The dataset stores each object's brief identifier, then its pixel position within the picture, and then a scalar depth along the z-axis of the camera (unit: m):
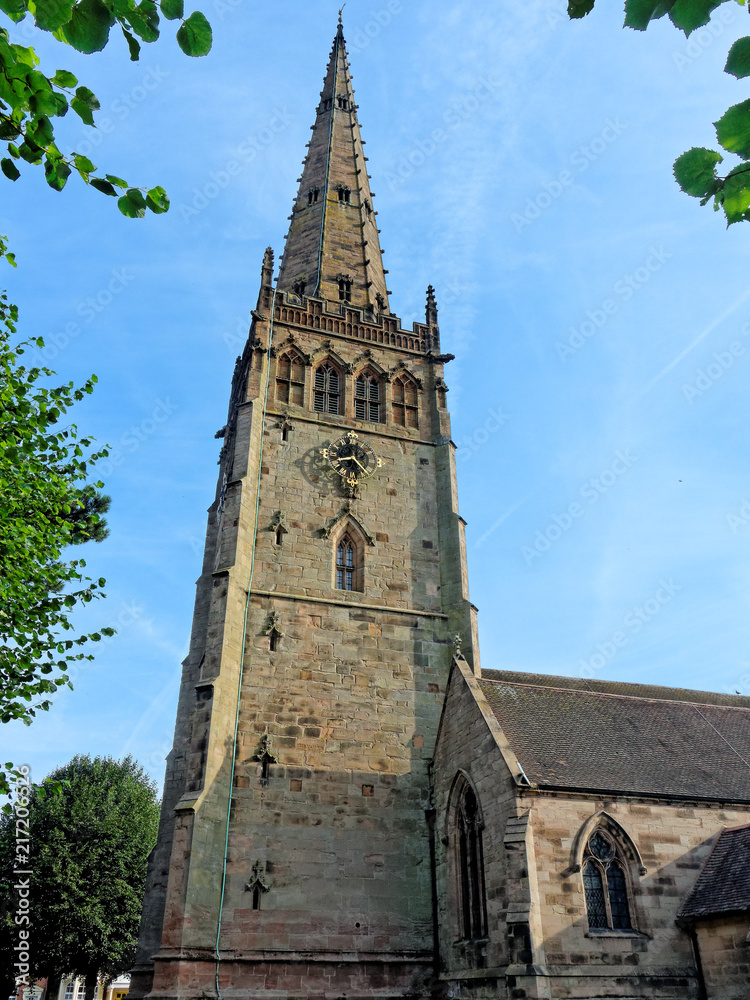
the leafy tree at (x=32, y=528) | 10.94
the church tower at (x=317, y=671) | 16.95
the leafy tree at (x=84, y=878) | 29.56
